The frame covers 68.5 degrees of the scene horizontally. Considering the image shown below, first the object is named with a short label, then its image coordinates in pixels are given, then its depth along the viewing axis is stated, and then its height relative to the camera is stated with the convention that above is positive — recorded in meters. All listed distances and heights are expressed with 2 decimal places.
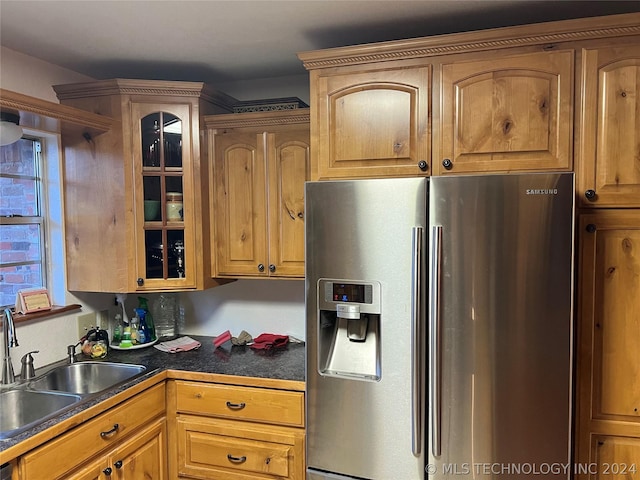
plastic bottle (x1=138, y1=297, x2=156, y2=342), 2.60 -0.51
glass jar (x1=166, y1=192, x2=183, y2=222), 2.38 +0.11
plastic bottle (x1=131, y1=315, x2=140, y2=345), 2.54 -0.57
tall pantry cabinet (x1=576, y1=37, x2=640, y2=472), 1.61 -0.13
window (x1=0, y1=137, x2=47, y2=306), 2.22 +0.04
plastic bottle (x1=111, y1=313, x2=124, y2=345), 2.57 -0.58
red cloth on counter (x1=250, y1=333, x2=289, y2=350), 2.46 -0.61
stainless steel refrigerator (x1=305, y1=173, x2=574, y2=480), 1.52 -0.34
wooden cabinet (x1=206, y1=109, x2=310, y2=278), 2.31 +0.18
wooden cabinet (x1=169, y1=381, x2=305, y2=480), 2.01 -0.91
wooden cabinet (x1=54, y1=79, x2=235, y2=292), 2.29 +0.19
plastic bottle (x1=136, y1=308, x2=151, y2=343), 2.55 -0.55
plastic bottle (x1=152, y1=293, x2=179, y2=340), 2.76 -0.52
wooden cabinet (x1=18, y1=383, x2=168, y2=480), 1.57 -0.82
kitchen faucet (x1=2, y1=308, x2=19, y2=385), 1.95 -0.47
